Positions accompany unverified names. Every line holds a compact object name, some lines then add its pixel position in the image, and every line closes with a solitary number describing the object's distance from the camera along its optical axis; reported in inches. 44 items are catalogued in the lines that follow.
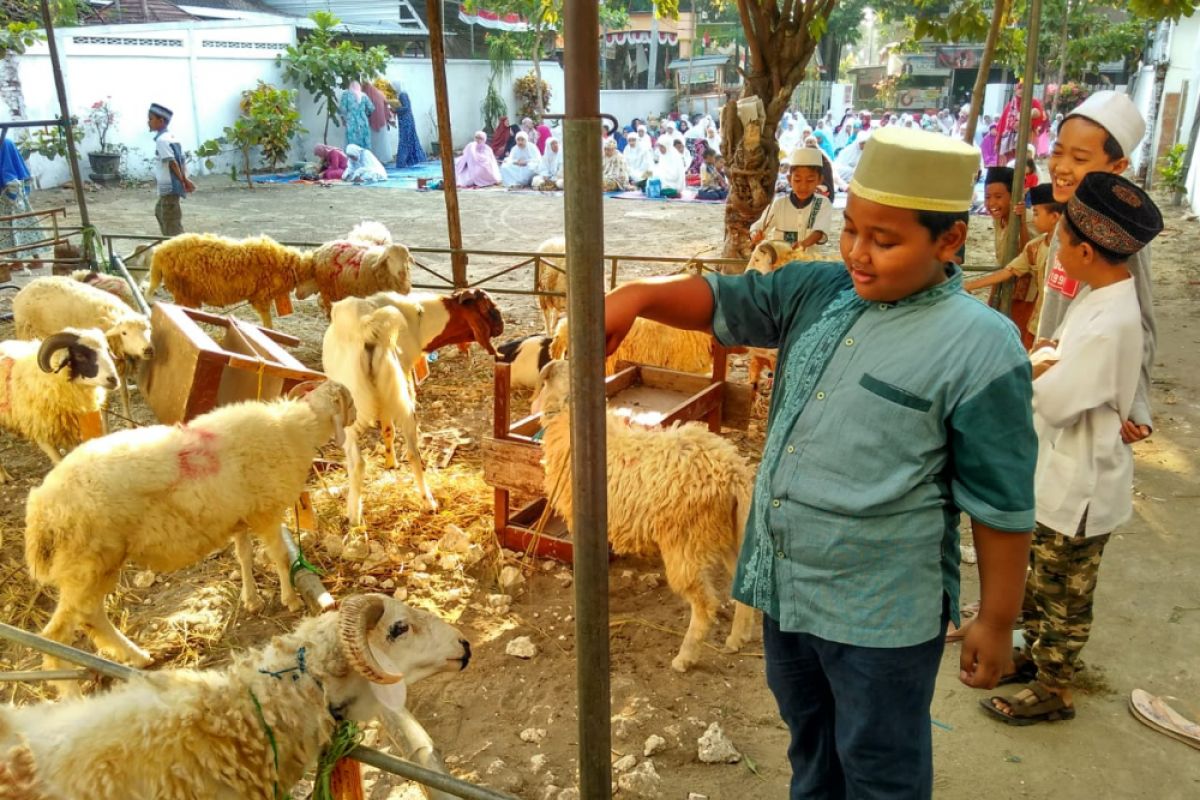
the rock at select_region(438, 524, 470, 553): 195.8
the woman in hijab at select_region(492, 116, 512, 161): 1031.0
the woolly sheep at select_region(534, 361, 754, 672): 153.2
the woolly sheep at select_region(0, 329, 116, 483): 204.5
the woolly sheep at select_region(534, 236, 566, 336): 346.3
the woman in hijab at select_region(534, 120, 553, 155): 973.4
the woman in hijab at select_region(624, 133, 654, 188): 866.8
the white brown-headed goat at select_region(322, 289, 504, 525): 207.6
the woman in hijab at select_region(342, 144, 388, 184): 874.1
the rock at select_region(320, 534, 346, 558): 193.3
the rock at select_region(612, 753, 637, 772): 127.6
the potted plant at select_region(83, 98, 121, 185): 797.9
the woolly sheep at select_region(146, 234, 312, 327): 336.5
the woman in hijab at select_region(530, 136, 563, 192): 858.8
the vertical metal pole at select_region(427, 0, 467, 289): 300.8
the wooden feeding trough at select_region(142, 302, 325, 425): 197.9
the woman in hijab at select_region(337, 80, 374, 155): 954.1
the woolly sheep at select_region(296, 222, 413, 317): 331.9
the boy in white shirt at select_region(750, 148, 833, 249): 286.7
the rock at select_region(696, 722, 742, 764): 129.3
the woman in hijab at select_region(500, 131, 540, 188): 886.4
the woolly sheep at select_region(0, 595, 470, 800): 83.7
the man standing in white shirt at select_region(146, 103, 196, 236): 446.6
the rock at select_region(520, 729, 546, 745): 135.2
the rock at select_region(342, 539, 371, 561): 191.2
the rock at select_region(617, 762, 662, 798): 123.0
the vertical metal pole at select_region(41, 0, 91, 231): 295.3
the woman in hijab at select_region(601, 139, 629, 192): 837.2
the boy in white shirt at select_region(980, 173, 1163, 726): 105.7
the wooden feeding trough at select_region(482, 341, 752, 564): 190.2
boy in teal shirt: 62.0
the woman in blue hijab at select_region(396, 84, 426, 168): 1026.7
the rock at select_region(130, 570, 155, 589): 182.9
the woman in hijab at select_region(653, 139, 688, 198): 825.5
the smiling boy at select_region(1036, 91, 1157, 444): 130.6
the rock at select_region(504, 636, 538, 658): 157.5
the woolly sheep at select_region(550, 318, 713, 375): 274.7
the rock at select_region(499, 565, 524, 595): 181.2
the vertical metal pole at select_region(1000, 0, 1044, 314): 204.1
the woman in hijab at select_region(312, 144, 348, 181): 877.8
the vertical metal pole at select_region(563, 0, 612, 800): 52.2
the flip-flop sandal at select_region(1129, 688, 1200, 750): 128.3
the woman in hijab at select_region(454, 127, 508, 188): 894.4
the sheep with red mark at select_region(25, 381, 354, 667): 143.3
